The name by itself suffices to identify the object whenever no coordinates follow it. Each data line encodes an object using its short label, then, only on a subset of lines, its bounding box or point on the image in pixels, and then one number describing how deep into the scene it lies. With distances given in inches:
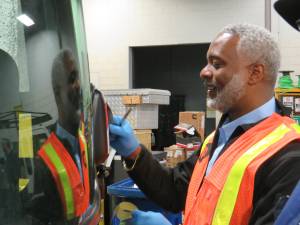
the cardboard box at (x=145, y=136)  153.4
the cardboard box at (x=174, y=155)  169.3
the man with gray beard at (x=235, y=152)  55.6
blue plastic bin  102.8
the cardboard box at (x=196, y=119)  237.5
